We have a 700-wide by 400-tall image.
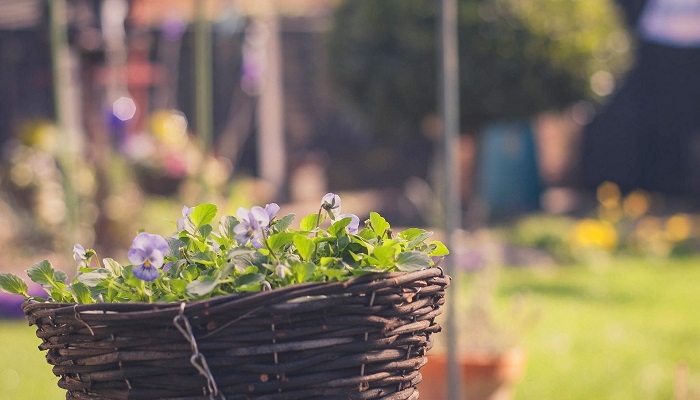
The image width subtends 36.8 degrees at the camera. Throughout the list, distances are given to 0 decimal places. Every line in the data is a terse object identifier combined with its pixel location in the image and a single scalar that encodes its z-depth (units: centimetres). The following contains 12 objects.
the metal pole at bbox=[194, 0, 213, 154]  383
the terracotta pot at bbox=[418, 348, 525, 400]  329
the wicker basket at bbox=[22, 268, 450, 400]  112
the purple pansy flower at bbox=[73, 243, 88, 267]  126
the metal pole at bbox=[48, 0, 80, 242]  343
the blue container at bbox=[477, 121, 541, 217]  1184
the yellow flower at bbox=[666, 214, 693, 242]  857
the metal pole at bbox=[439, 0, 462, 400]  244
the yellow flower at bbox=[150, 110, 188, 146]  840
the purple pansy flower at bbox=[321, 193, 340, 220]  130
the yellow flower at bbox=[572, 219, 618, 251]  786
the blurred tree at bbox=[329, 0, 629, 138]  722
